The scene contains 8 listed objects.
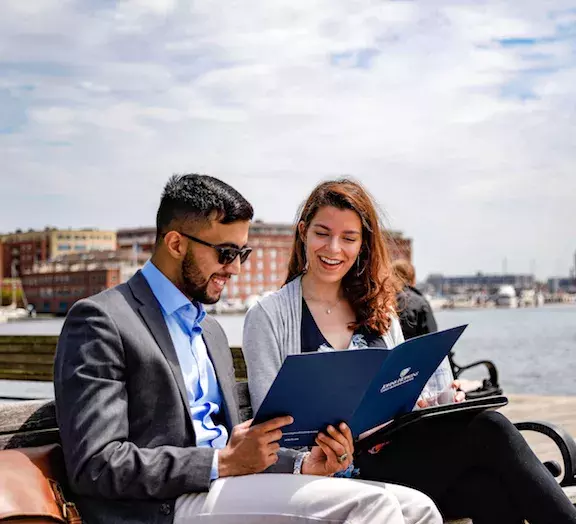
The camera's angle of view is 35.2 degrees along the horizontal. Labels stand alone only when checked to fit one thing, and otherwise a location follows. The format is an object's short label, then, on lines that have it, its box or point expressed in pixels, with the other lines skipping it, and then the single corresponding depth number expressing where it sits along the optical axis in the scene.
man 2.19
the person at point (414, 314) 5.24
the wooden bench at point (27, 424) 2.49
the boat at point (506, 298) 156.00
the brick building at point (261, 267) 124.69
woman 2.82
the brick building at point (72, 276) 111.94
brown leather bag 2.04
